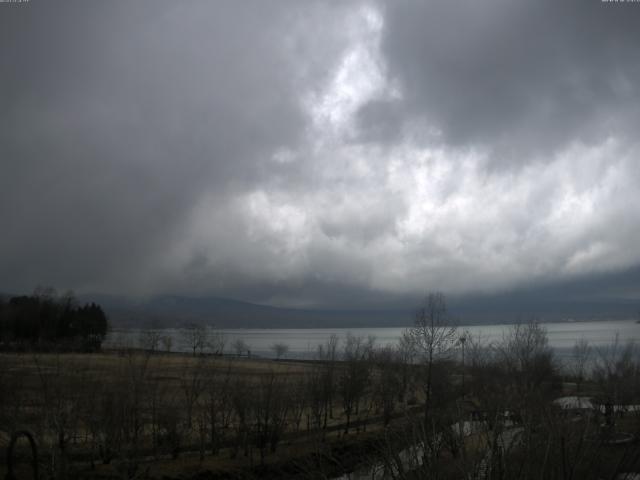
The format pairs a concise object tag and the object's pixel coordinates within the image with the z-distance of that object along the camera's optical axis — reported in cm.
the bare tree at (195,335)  16688
